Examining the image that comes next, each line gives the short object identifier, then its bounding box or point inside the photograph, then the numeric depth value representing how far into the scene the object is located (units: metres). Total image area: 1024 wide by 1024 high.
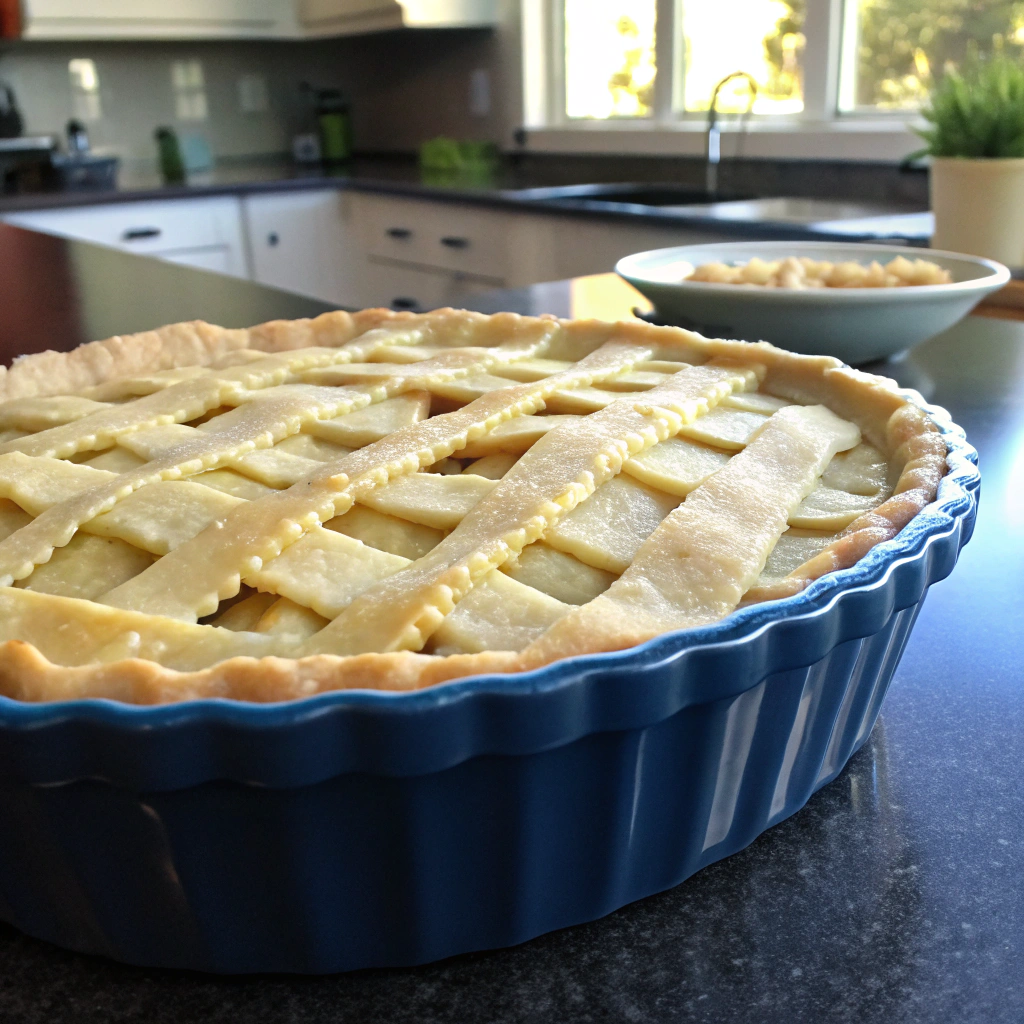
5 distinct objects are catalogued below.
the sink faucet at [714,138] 3.10
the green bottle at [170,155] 4.37
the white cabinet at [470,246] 2.82
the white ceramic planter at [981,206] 1.88
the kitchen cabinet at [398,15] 3.80
